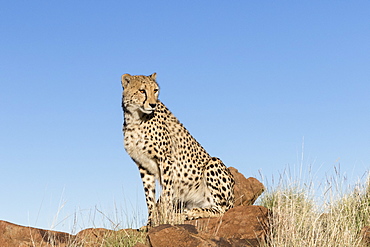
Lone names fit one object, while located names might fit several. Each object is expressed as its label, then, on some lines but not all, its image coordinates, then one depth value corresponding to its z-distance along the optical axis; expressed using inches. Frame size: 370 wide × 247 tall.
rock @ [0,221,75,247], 362.6
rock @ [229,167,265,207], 532.7
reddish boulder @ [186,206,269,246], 337.4
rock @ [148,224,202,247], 299.5
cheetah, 424.5
